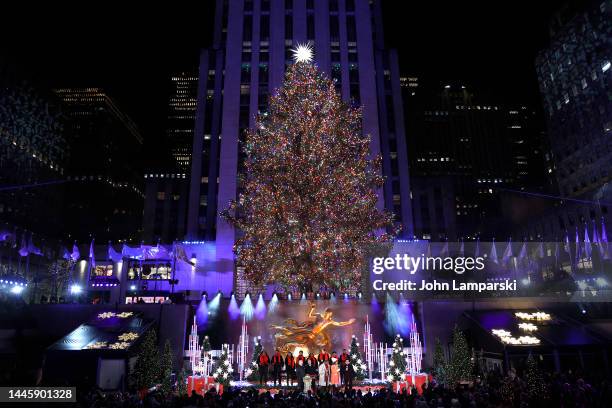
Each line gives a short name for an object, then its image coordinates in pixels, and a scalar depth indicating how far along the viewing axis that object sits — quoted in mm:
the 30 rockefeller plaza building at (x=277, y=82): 47250
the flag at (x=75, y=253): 34500
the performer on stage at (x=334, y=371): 20559
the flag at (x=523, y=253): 30172
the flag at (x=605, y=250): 34381
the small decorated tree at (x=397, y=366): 19531
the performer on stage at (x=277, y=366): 20625
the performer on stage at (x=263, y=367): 20516
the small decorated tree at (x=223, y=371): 18703
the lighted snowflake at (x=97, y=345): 20072
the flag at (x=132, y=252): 37500
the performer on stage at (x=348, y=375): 18541
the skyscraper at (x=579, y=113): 63281
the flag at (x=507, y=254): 29497
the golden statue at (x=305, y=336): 23188
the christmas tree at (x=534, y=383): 13932
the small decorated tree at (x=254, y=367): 21500
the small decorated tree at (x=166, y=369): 17422
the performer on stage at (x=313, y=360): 20670
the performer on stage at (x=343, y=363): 19250
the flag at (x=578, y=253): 39212
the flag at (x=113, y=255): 36562
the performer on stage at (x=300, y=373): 18969
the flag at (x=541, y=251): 31297
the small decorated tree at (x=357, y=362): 21781
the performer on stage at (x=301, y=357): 20367
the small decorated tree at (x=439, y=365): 19781
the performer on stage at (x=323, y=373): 19844
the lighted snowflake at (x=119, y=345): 19956
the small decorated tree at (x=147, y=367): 18719
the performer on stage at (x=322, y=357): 20411
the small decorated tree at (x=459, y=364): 19398
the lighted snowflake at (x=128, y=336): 20953
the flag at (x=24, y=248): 33562
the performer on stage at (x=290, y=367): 20844
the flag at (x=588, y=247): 33562
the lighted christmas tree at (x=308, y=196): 27062
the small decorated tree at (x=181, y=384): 17438
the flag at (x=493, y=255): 28742
